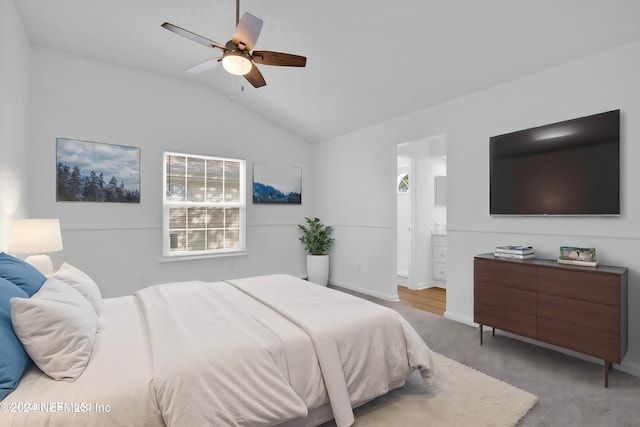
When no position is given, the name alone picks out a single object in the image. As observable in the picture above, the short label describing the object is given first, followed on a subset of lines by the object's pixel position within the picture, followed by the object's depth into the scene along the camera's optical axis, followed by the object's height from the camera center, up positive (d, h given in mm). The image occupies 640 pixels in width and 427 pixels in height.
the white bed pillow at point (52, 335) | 1317 -511
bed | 1267 -688
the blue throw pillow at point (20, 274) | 1696 -319
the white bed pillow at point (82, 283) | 2035 -438
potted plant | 5348 -566
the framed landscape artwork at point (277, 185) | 5254 +537
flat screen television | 2533 +423
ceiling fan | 2068 +1172
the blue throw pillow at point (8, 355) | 1183 -539
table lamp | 2621 -193
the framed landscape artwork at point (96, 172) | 3770 +541
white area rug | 1883 -1188
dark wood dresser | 2225 -674
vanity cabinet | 5238 -695
